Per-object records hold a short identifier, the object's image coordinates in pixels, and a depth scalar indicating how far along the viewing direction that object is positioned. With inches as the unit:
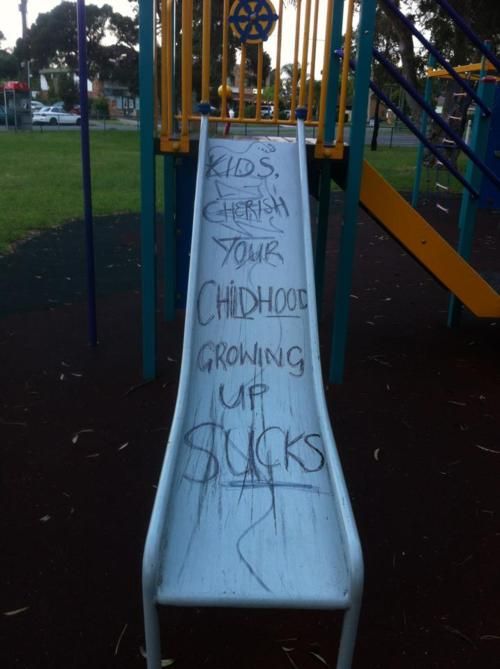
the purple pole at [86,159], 150.4
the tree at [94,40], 1813.5
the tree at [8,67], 2379.4
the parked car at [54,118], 1502.2
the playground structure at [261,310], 76.0
